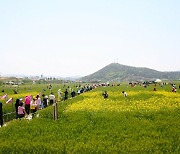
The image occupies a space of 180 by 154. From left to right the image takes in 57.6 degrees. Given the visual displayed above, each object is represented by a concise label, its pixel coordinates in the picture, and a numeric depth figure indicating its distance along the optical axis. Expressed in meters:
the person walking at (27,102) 17.16
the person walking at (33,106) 17.00
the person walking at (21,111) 14.92
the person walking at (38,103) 18.85
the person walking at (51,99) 21.78
